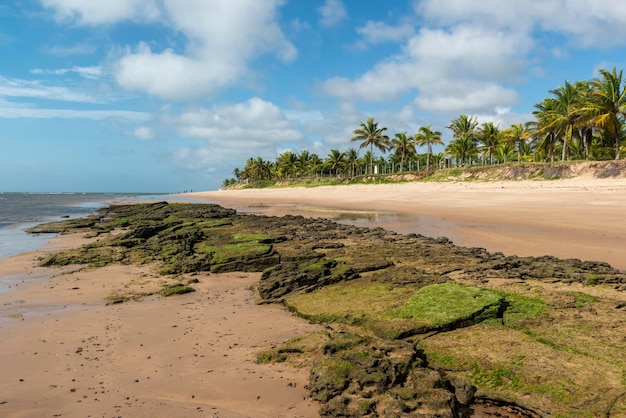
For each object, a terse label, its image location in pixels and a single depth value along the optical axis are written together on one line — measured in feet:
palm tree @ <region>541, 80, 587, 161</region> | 135.13
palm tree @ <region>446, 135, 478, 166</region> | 208.54
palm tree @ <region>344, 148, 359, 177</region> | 313.91
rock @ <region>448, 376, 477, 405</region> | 12.83
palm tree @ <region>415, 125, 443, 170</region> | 222.48
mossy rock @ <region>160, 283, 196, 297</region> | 27.78
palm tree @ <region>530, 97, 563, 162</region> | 144.46
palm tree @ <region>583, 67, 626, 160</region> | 122.83
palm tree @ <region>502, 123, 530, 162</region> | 206.98
